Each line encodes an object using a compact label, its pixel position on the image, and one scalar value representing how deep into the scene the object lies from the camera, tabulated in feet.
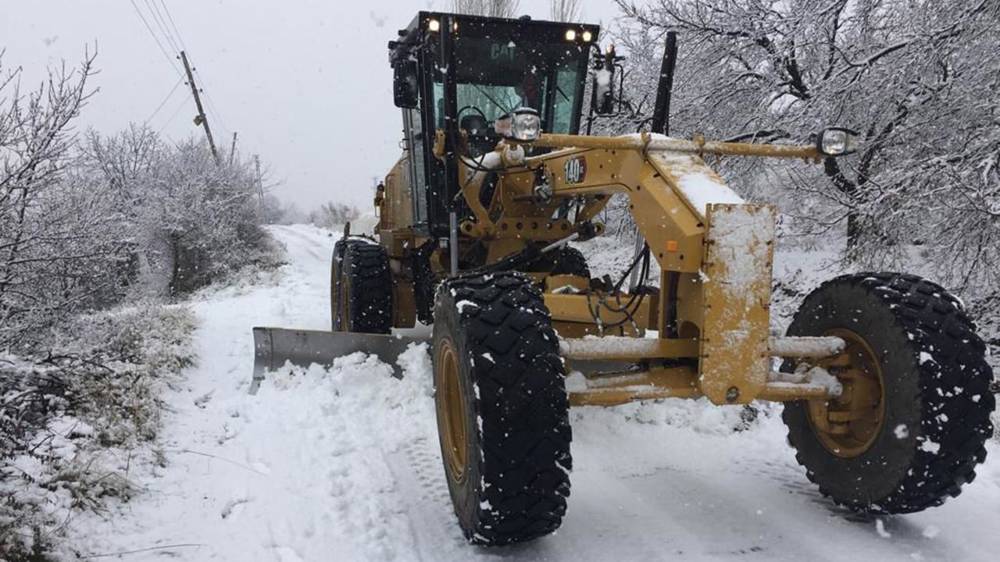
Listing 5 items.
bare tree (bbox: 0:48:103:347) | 18.29
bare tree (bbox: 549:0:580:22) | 60.95
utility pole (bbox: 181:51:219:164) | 91.91
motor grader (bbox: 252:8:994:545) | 9.29
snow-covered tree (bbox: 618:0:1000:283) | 20.61
